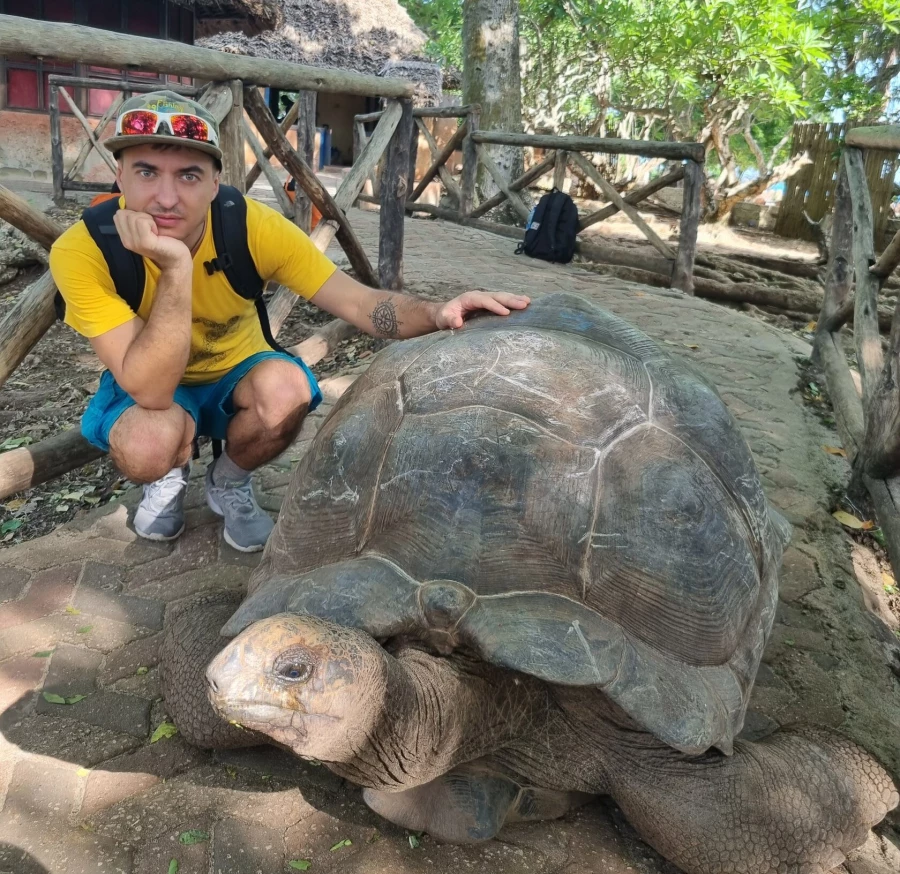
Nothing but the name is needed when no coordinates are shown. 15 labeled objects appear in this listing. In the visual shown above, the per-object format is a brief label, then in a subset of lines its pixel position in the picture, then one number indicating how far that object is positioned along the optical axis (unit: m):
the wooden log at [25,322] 2.54
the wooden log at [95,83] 8.55
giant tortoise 1.45
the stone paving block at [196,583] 2.38
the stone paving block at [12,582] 2.33
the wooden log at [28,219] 2.64
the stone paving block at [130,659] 2.03
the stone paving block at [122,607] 2.25
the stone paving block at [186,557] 2.48
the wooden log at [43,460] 2.64
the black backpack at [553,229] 7.82
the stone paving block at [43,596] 2.23
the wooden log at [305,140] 5.14
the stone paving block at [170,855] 1.50
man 2.05
